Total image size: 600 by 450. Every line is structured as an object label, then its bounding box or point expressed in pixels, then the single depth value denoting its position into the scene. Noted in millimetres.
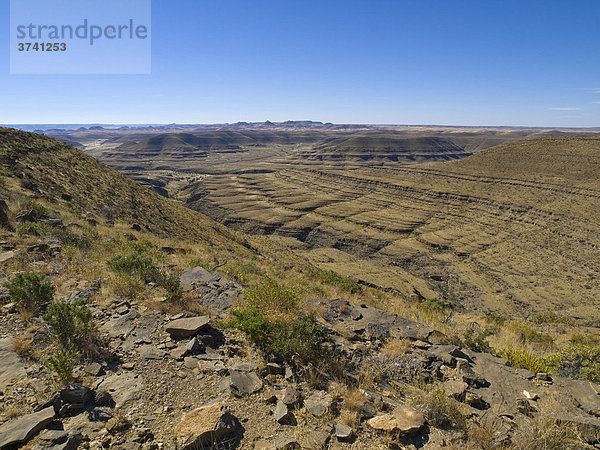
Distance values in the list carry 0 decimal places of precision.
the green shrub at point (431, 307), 12400
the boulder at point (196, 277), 8762
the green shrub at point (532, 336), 10958
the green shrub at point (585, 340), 12059
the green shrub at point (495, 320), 13573
